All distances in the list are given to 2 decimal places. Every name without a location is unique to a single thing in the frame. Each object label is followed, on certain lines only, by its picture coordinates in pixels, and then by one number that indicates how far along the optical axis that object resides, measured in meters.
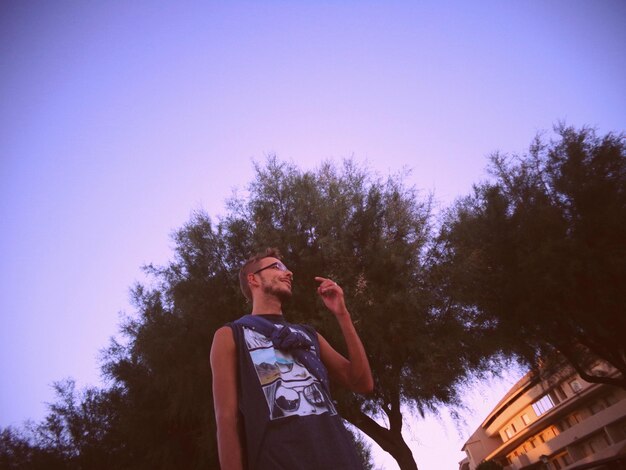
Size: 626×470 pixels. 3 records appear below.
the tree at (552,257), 11.74
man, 1.89
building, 32.03
